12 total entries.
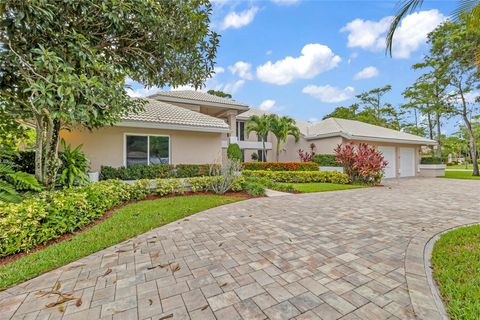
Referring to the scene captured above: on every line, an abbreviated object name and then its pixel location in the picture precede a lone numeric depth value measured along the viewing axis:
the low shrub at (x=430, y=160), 19.73
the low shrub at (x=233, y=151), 15.29
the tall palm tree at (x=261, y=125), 17.34
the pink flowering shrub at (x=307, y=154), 17.22
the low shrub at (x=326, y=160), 15.02
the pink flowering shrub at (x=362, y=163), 12.54
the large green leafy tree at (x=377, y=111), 30.69
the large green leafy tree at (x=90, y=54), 4.07
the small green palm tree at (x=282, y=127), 17.55
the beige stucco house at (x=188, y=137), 9.72
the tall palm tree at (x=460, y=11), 4.40
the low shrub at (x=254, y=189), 9.31
